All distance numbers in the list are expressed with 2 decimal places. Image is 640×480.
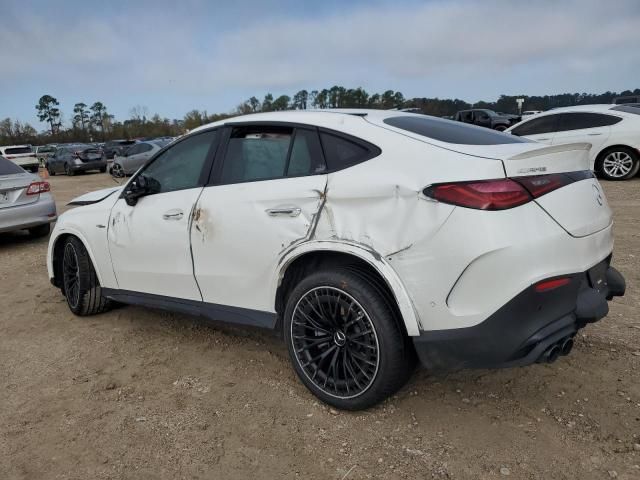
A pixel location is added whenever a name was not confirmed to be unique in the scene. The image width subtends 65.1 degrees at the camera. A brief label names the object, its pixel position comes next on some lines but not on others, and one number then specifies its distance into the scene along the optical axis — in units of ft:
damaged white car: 7.54
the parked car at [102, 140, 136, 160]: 114.42
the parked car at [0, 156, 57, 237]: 24.08
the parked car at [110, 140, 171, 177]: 69.36
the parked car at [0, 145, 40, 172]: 91.82
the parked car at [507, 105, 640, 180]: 32.99
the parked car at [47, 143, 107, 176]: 79.92
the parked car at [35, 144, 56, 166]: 126.89
